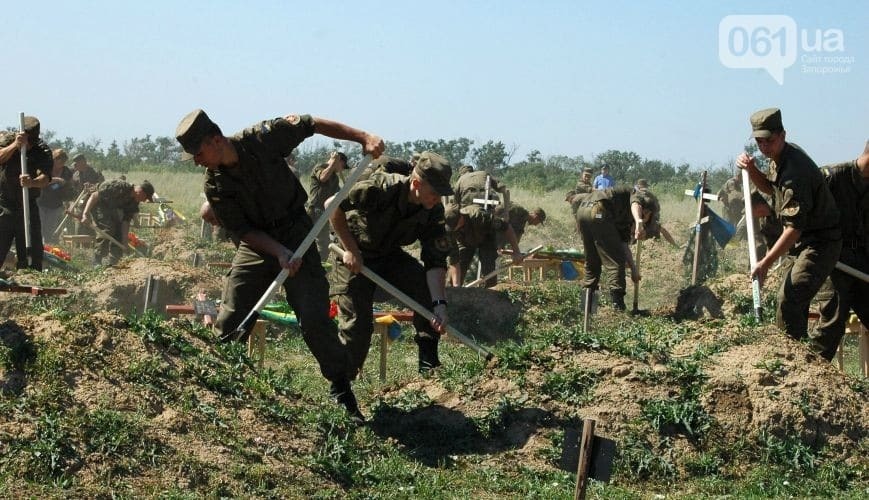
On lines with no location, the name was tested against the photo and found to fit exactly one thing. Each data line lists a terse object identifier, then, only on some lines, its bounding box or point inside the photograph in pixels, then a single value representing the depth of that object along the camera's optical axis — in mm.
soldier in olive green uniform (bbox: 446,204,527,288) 15961
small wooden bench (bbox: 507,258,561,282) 18859
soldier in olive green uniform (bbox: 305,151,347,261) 17688
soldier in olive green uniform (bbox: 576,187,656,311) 15336
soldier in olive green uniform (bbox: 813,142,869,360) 9125
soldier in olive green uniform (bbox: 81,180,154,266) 19578
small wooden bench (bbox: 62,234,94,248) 21250
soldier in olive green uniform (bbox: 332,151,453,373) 8516
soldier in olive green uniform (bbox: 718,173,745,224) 25688
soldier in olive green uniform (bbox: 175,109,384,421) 7383
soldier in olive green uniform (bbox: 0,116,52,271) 13367
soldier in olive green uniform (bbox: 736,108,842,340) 8508
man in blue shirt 26703
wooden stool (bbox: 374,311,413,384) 10211
